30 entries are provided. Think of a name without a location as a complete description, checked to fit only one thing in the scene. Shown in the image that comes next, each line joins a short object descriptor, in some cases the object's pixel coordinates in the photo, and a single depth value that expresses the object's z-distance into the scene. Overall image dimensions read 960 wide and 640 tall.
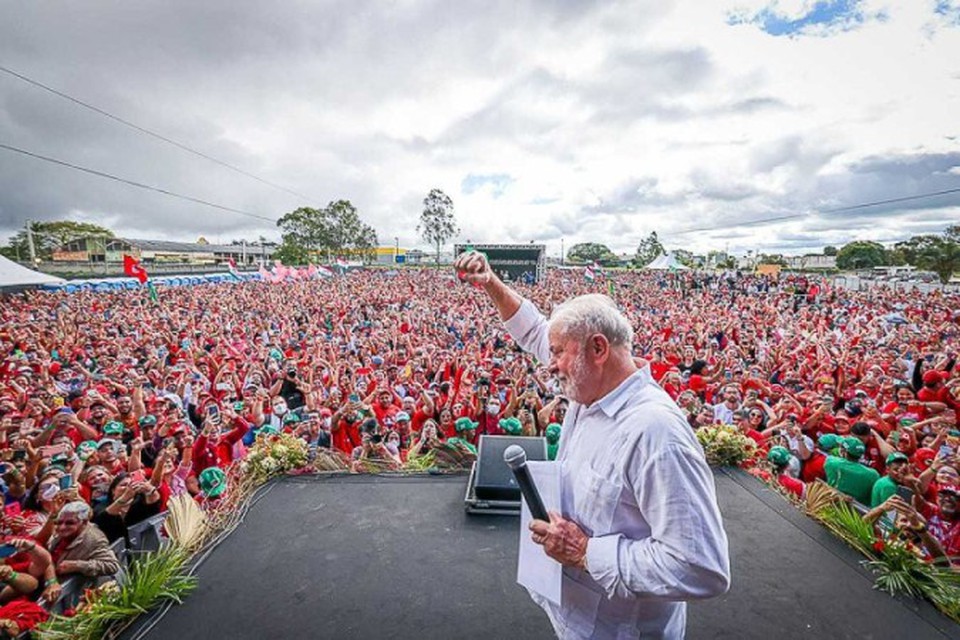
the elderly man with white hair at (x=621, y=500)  0.99
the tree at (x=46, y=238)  53.12
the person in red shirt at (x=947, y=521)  2.93
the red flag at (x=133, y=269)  15.87
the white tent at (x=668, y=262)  28.64
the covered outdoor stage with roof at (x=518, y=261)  34.31
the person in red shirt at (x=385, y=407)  5.92
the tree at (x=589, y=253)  102.86
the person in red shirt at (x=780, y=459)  4.27
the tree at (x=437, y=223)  57.83
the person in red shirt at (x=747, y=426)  5.05
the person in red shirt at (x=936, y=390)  5.91
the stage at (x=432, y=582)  1.85
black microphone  1.13
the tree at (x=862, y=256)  65.81
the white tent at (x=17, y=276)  14.98
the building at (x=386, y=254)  103.28
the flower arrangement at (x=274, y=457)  3.18
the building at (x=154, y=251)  54.94
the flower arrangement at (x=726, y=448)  3.51
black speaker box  2.70
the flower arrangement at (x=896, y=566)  1.98
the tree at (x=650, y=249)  89.25
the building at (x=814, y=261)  72.81
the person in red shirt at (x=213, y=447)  4.82
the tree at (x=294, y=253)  46.72
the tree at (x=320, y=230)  46.75
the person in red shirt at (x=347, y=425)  5.41
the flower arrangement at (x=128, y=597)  1.76
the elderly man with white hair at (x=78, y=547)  2.82
